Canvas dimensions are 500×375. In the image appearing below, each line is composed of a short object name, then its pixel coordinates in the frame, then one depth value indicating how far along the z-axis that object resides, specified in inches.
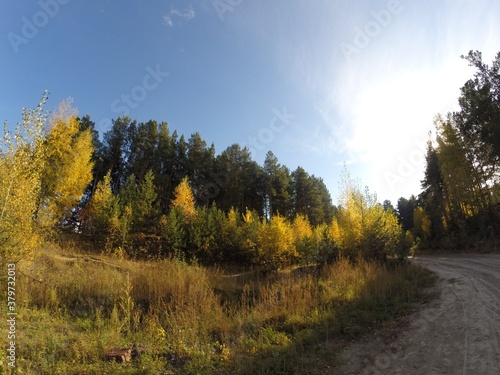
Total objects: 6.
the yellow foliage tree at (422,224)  1715.1
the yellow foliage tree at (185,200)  1236.3
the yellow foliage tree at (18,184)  284.8
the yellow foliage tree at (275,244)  1023.0
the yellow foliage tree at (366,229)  616.4
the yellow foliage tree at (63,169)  821.2
